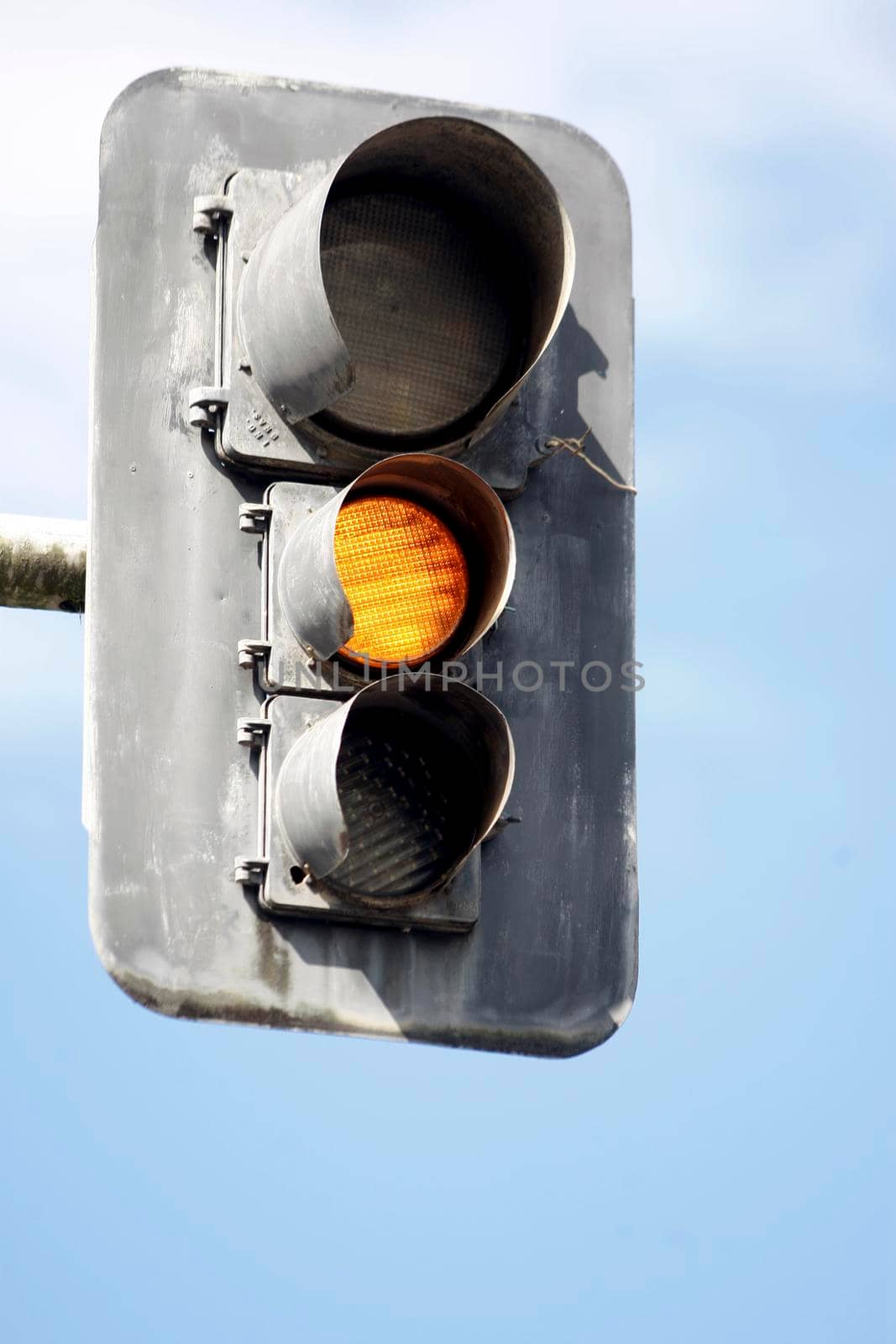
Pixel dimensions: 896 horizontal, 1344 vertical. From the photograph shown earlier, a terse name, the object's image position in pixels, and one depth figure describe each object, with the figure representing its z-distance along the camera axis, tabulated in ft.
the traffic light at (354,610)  24.85
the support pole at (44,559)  28.55
